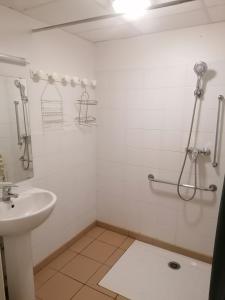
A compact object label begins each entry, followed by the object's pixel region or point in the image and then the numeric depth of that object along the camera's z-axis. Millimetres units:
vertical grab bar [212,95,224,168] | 2018
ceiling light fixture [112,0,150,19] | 1395
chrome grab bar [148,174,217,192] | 2184
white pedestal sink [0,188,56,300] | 1548
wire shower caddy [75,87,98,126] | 2498
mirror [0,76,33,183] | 1773
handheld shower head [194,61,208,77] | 2006
